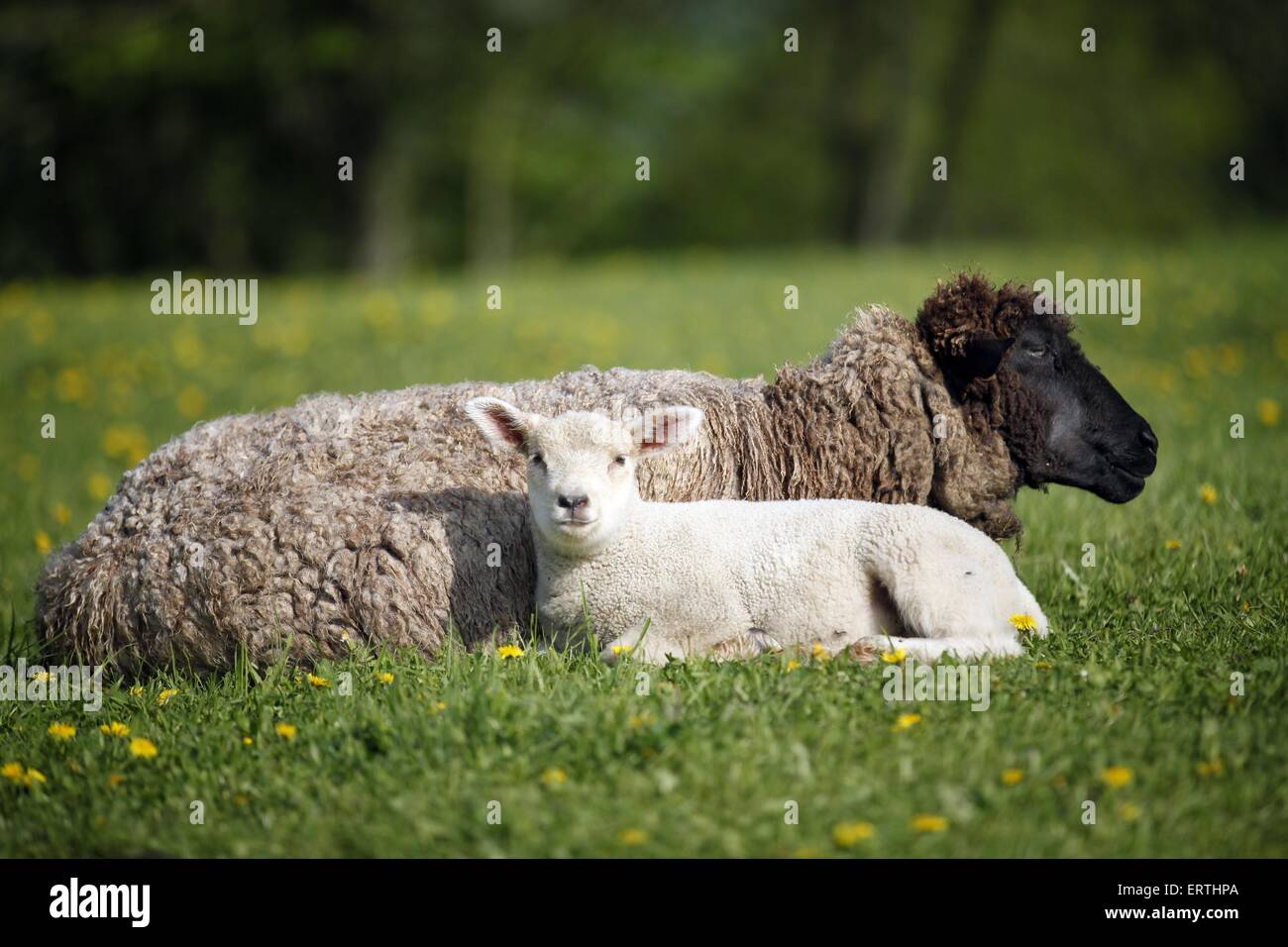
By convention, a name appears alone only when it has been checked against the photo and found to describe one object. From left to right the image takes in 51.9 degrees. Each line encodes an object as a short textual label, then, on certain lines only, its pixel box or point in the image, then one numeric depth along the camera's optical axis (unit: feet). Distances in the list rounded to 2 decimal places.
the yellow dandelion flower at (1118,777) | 13.60
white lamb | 17.35
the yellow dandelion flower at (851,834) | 12.94
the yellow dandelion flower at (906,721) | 14.98
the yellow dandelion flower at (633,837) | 13.00
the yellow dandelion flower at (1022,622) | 17.70
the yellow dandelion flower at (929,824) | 13.03
